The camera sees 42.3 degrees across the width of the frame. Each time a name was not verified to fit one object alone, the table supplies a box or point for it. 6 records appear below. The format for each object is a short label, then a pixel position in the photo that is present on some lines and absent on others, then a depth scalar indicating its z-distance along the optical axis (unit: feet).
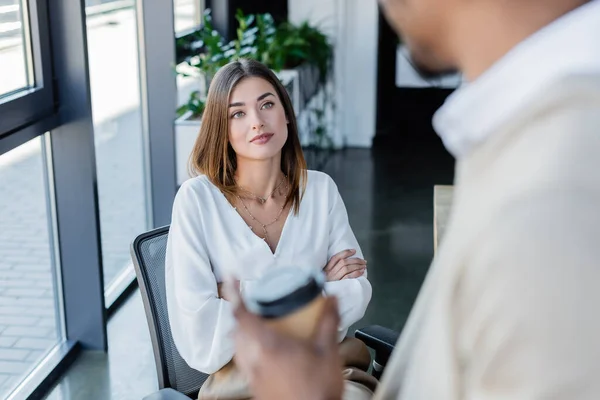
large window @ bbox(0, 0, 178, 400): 9.94
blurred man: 1.41
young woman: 6.22
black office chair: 6.55
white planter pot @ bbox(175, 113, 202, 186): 14.44
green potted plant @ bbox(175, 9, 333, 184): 14.61
